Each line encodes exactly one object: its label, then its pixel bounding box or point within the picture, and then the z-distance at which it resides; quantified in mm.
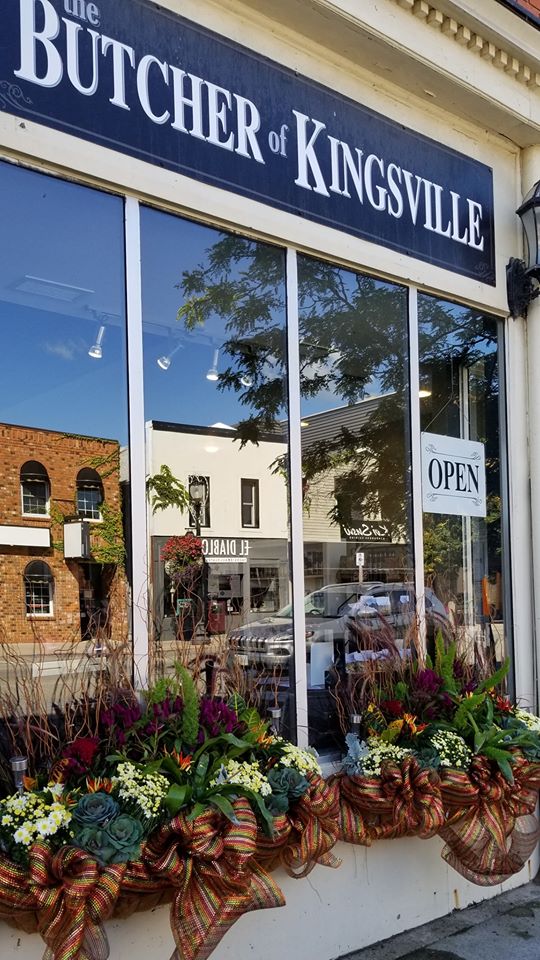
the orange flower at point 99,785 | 2691
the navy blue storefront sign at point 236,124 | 3123
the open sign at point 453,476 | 4590
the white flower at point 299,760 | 3182
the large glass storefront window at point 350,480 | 4090
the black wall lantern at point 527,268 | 4770
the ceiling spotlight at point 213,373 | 5041
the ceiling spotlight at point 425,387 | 4672
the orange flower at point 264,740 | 3182
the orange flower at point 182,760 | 2878
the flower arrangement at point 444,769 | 3494
